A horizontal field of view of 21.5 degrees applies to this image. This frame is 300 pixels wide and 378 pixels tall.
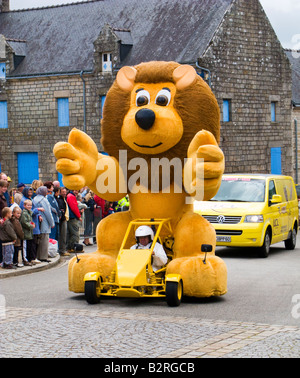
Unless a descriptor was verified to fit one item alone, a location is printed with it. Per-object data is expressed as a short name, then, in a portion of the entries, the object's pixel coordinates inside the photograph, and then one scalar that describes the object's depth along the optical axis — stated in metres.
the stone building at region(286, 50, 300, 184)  46.72
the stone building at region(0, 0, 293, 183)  37.12
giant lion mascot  11.63
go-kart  11.27
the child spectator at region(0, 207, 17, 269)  15.22
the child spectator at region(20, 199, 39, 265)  15.91
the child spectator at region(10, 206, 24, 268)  15.48
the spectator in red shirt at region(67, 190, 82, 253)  19.69
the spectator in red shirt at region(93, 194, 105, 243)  22.52
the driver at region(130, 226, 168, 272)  11.82
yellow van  17.95
